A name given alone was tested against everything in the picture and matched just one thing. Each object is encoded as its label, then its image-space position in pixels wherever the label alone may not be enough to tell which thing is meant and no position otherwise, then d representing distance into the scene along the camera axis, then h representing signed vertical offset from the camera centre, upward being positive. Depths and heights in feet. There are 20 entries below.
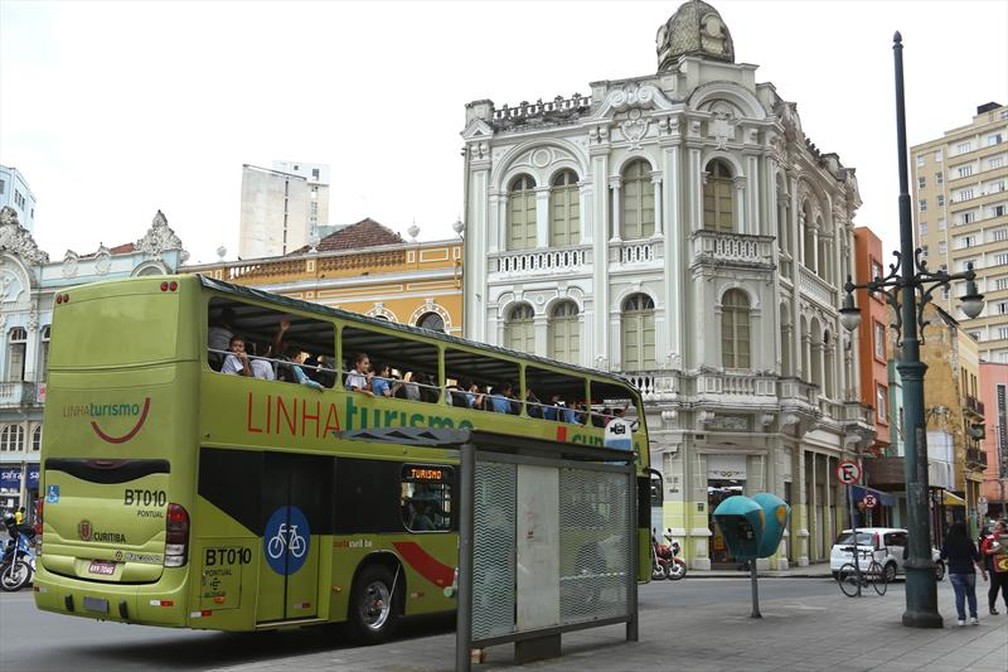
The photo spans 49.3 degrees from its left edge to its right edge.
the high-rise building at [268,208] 179.11 +47.37
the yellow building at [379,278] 123.75 +24.96
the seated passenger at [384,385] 48.67 +4.93
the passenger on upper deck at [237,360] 41.39 +5.05
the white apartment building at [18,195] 352.08 +99.14
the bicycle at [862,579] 77.64 -6.19
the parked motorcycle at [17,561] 70.08 -4.35
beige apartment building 319.88 +86.42
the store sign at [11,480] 146.20 +1.70
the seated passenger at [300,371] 44.24 +4.95
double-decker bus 39.42 +1.02
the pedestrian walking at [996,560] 57.72 -3.33
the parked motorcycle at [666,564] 97.40 -5.95
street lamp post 53.26 +5.16
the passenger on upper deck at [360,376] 46.96 +5.08
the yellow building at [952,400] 187.32 +17.52
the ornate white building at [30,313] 143.84 +24.21
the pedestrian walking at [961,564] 54.34 -3.24
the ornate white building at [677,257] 112.37 +25.25
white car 93.56 -4.40
